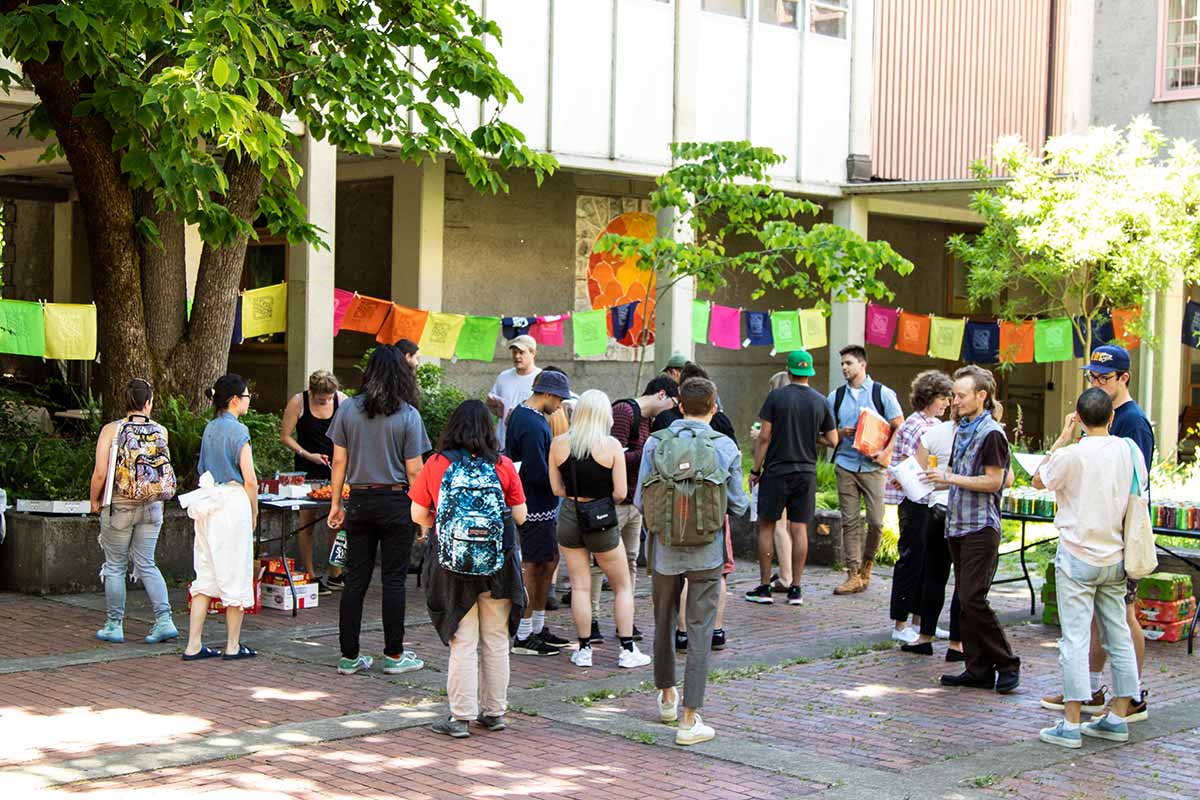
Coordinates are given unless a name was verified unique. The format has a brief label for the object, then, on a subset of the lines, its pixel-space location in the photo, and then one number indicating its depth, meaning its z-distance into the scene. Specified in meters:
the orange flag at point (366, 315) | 17.08
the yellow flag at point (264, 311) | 16.17
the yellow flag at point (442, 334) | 17.44
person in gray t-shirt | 8.85
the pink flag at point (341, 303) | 17.11
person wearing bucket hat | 9.57
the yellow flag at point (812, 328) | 19.64
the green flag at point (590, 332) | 17.95
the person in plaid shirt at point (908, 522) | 9.91
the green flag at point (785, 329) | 19.44
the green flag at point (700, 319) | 19.08
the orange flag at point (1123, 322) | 19.23
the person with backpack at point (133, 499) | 9.62
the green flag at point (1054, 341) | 19.55
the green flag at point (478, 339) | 17.56
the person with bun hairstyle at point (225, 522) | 9.20
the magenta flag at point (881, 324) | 21.14
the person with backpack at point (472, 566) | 7.48
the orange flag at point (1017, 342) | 20.14
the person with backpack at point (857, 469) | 12.10
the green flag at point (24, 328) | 13.66
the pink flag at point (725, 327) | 19.31
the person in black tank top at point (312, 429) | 11.77
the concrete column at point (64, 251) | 25.56
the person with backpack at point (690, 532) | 7.45
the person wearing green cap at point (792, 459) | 11.68
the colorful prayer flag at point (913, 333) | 20.89
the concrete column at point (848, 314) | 21.77
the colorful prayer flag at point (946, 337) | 20.55
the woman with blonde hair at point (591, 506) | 8.92
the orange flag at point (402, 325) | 17.16
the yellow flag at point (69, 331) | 13.98
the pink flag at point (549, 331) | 18.55
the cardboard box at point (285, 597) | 11.00
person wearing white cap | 11.86
